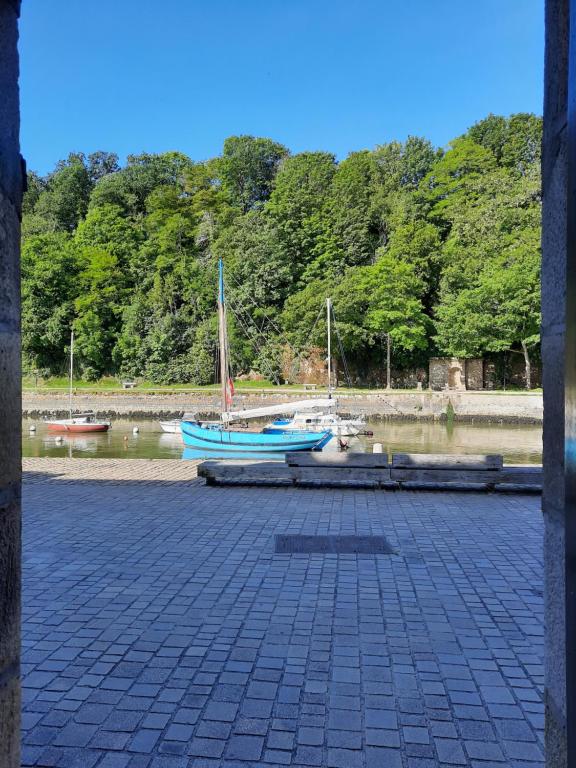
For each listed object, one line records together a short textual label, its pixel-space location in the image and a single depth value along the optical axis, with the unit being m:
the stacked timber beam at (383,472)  10.12
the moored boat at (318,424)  28.94
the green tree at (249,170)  70.94
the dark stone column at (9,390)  1.69
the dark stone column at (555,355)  1.65
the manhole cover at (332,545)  6.76
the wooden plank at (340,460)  10.56
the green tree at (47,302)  56.75
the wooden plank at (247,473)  10.79
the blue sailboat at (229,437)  21.69
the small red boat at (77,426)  33.19
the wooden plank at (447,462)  10.15
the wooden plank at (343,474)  10.49
